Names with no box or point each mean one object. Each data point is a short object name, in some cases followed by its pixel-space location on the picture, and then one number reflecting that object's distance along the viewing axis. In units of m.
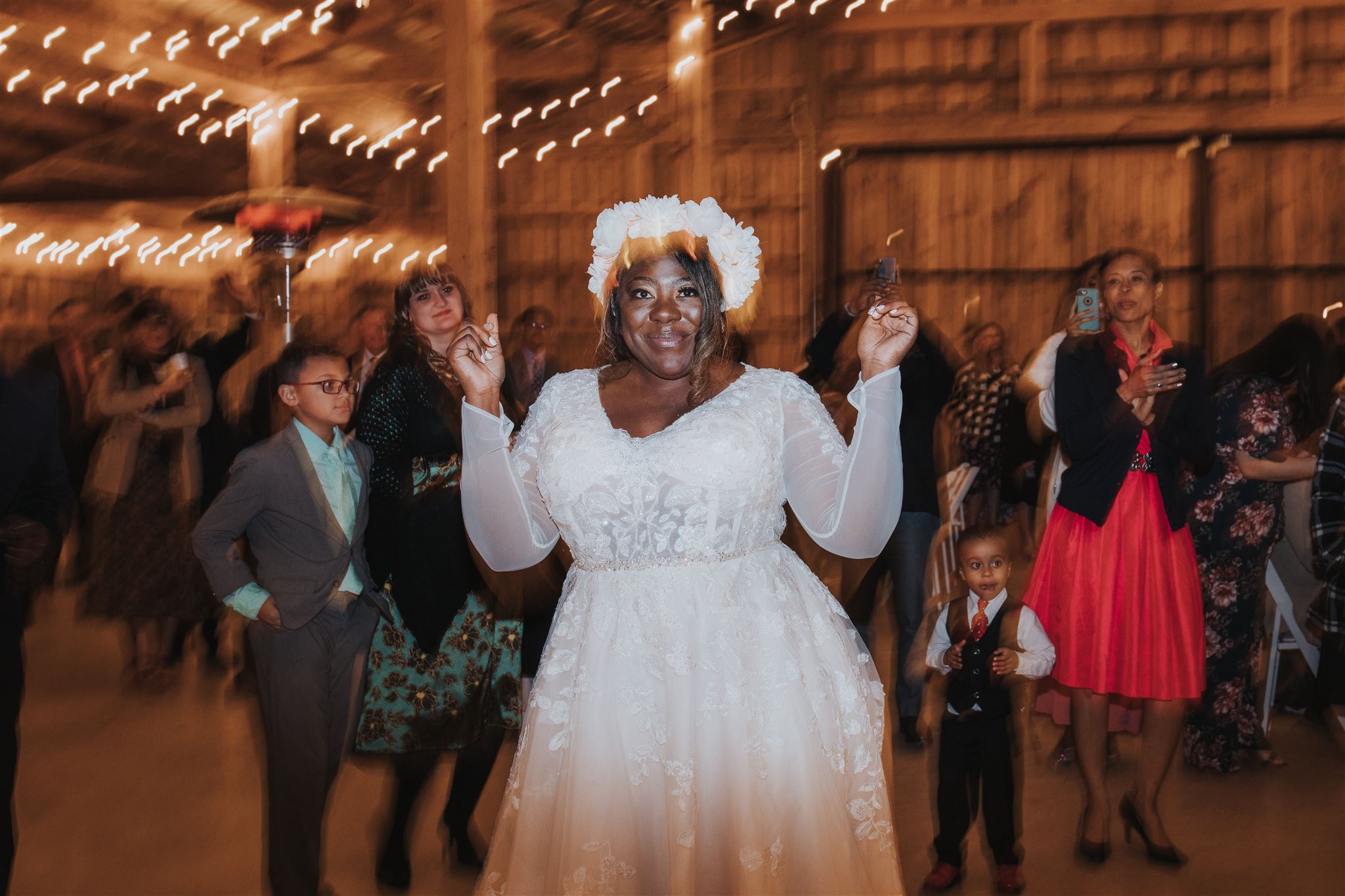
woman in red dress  3.63
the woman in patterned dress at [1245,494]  4.40
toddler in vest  3.43
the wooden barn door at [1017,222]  11.96
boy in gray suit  3.06
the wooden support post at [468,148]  5.88
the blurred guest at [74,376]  6.00
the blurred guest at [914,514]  4.74
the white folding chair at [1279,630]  4.98
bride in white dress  2.18
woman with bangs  3.34
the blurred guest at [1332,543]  3.75
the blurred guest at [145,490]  5.75
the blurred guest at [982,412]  6.05
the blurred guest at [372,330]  5.65
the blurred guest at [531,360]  5.57
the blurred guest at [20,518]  2.79
